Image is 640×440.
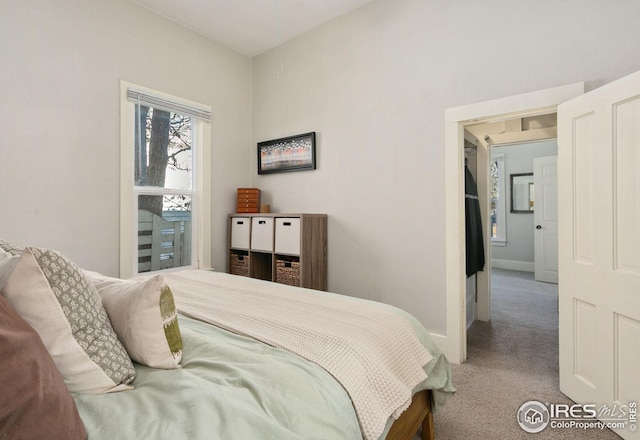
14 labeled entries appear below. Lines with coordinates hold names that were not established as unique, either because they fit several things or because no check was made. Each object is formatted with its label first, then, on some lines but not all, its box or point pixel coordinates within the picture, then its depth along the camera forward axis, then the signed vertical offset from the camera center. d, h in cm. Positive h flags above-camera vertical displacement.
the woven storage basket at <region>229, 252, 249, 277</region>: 332 -46
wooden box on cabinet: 344 +24
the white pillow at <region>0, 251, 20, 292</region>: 78 -12
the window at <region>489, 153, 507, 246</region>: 643 +38
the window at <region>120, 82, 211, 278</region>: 270 +38
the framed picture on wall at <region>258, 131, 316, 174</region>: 319 +73
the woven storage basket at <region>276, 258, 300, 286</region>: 290 -47
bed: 74 -45
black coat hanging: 301 -8
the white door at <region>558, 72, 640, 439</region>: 157 -14
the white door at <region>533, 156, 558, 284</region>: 518 +4
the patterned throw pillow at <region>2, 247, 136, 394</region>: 76 -26
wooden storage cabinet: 287 -26
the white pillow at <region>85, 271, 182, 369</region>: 94 -31
